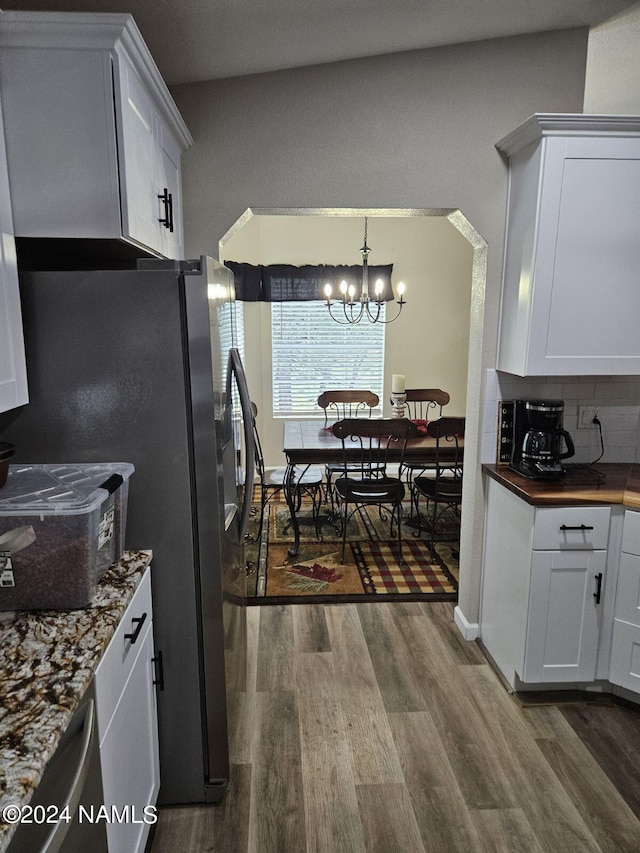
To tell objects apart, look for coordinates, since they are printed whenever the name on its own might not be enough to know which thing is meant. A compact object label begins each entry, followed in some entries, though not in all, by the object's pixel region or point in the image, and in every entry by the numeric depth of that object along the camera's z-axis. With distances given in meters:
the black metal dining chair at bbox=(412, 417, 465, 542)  3.66
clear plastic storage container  1.27
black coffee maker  2.45
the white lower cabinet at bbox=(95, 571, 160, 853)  1.27
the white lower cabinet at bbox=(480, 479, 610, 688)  2.23
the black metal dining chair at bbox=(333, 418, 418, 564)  3.54
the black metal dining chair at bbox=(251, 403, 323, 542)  4.11
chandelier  4.45
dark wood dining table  3.80
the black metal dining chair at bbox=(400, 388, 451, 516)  4.43
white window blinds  5.37
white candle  4.45
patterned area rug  3.32
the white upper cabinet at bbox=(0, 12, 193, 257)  1.38
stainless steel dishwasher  0.90
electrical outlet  2.70
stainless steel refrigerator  1.59
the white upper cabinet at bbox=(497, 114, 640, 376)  2.19
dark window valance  5.13
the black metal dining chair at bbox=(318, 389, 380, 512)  4.87
